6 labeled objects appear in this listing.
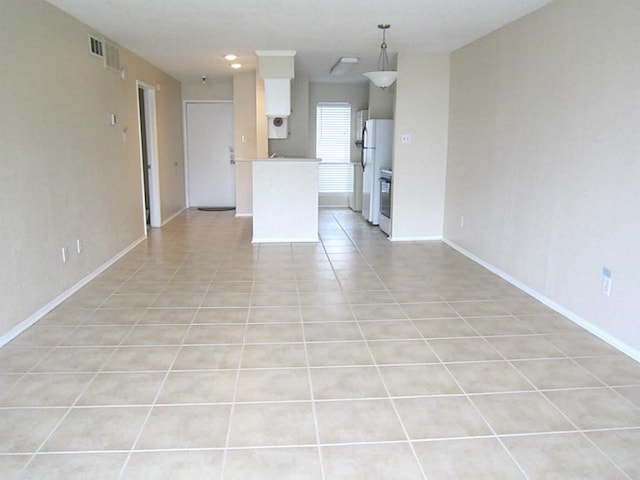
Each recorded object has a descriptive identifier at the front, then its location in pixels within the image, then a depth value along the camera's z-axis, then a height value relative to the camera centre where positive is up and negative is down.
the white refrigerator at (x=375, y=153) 7.33 -0.06
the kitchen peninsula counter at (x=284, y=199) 6.22 -0.64
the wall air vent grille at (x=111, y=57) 5.07 +0.92
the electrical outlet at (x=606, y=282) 3.22 -0.84
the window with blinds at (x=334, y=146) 9.50 +0.05
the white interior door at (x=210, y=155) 9.23 -0.15
